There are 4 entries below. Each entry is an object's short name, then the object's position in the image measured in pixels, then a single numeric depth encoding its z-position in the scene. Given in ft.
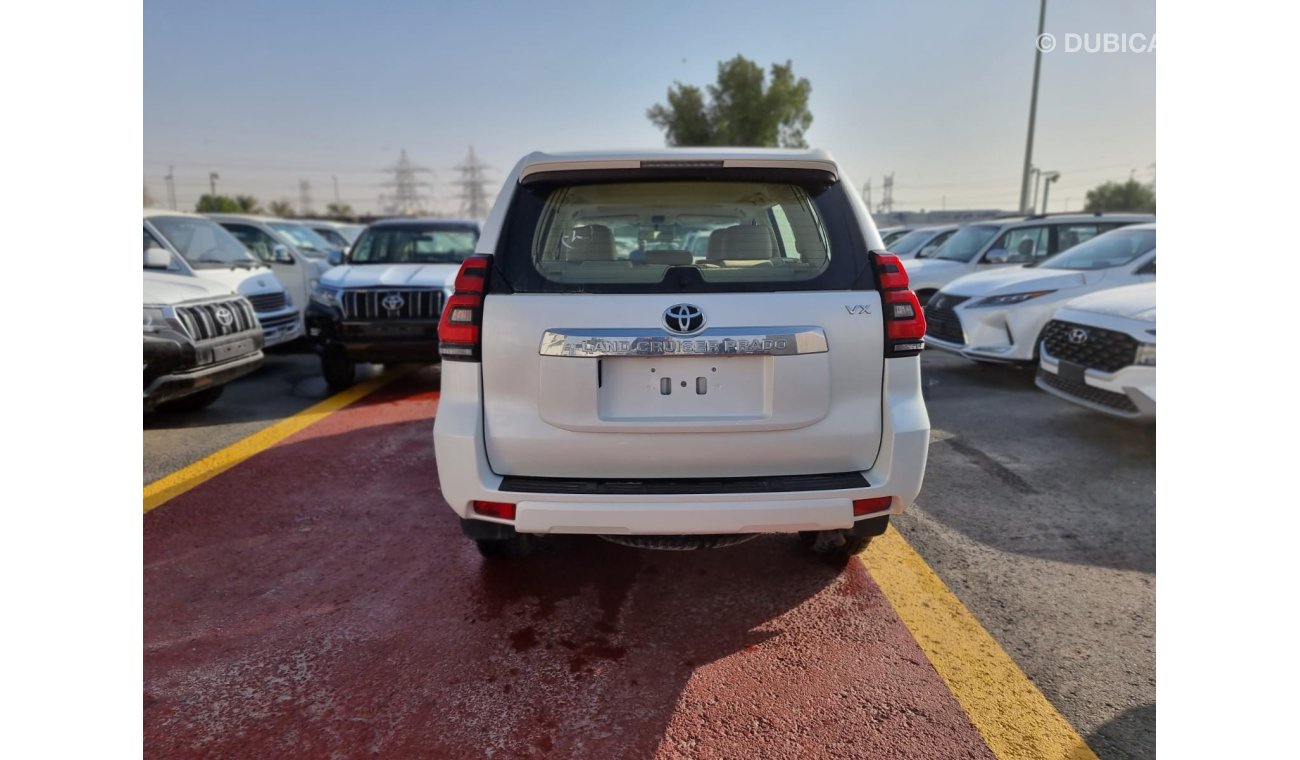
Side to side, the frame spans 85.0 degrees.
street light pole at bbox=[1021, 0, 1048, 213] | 53.62
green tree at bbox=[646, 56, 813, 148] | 140.67
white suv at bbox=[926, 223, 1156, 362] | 21.77
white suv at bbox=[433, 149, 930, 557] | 7.63
